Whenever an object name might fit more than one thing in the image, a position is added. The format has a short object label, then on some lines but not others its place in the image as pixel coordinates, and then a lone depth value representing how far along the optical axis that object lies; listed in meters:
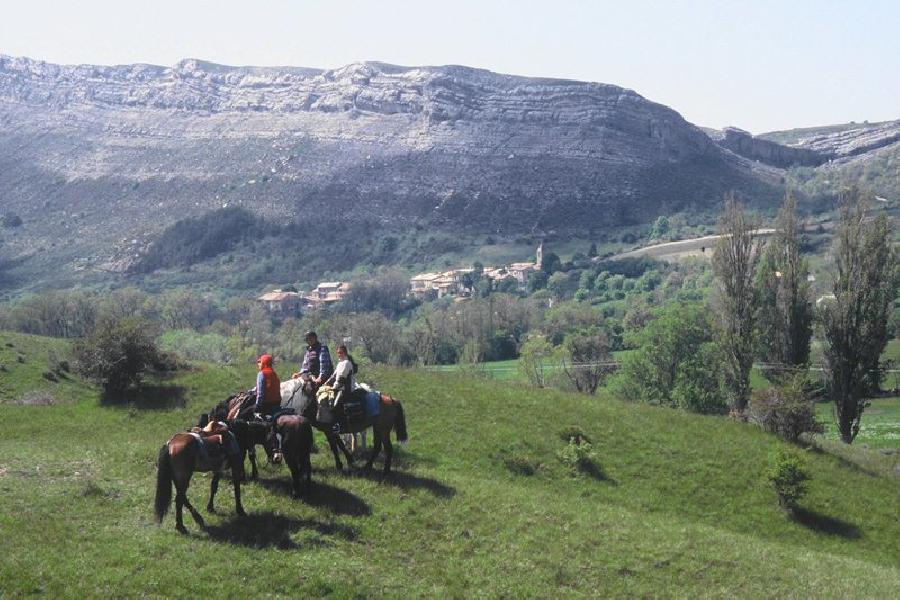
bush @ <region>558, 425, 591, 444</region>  30.53
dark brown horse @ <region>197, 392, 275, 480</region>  20.91
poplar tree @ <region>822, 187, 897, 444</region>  45.41
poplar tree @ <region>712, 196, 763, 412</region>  42.53
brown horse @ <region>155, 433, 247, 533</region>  18.56
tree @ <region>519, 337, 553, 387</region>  78.69
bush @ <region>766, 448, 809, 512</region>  28.22
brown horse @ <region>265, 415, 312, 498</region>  20.64
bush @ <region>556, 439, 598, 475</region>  29.09
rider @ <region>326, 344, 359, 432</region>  22.94
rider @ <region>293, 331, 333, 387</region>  24.36
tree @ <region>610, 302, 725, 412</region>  62.81
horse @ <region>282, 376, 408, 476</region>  23.36
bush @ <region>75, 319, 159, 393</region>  32.94
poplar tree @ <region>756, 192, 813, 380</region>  48.31
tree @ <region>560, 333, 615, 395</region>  80.56
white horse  23.28
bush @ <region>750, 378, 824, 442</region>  33.47
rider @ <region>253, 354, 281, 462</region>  21.22
